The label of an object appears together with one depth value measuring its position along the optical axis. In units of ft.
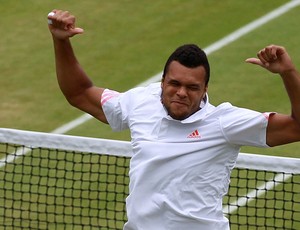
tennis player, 54.60
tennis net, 86.79
